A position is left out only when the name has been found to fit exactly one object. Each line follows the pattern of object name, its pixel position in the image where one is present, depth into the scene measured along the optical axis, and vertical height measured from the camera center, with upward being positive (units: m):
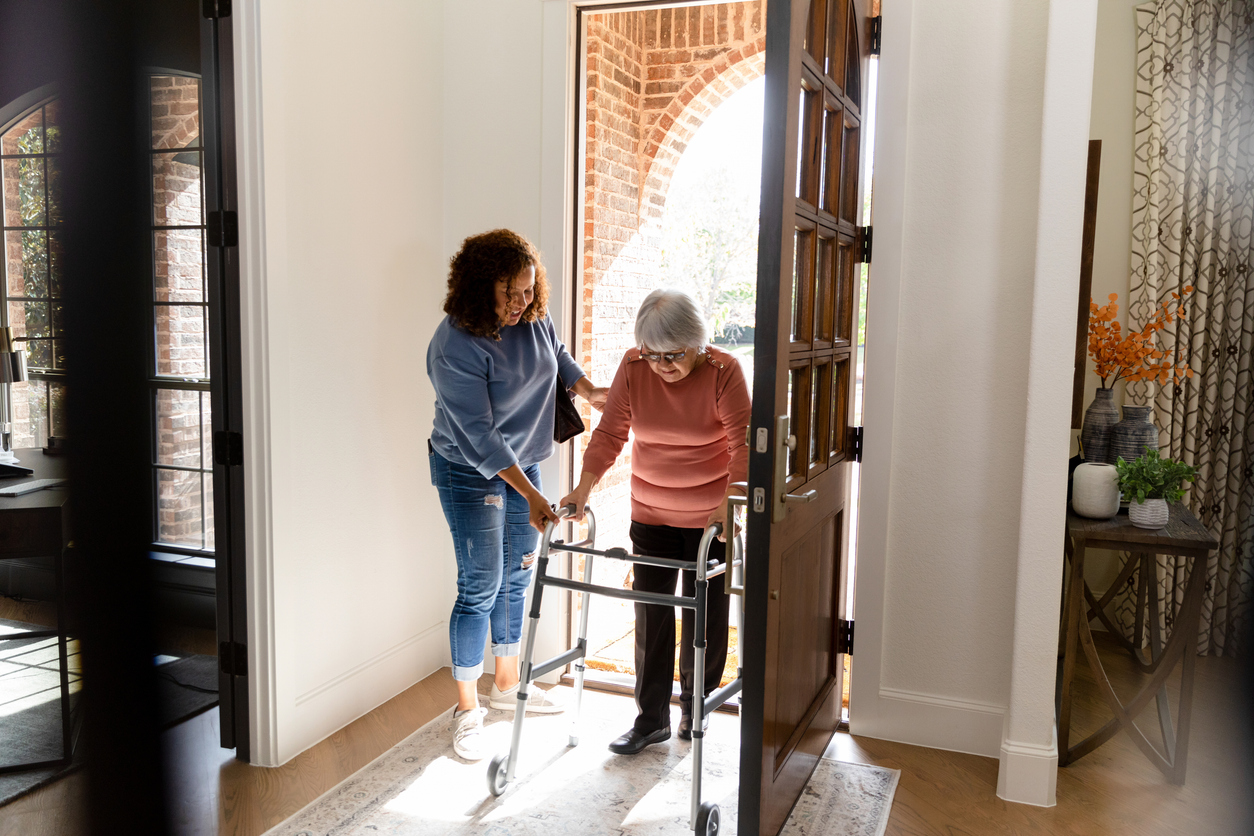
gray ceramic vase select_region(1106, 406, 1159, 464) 2.88 -0.27
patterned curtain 3.43 +0.40
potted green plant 2.61 -0.40
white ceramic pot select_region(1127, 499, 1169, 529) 2.61 -0.48
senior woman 2.43 -0.33
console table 2.51 -0.83
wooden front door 1.86 -0.13
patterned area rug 2.34 -1.28
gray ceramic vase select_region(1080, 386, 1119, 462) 2.96 -0.25
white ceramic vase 2.68 -0.43
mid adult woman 2.55 -0.28
